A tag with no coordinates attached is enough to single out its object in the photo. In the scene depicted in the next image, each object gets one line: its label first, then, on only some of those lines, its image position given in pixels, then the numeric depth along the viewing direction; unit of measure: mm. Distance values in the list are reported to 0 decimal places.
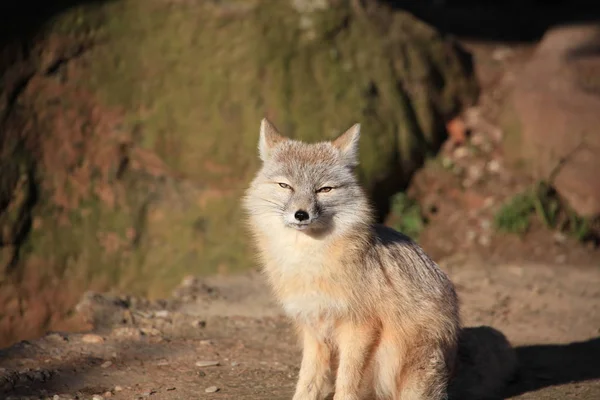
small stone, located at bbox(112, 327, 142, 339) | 12609
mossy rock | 18312
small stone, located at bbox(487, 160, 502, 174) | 20172
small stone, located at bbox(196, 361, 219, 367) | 11516
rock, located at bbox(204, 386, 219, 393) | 10375
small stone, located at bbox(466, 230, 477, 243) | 18822
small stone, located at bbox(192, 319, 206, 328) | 13453
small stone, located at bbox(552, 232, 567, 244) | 18641
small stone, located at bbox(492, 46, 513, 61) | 22719
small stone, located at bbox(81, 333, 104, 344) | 12181
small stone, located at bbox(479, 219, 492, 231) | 18958
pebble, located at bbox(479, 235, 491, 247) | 18712
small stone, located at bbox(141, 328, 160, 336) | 12836
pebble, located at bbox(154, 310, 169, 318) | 13828
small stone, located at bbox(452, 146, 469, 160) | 20516
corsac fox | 9562
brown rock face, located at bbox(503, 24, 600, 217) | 19172
